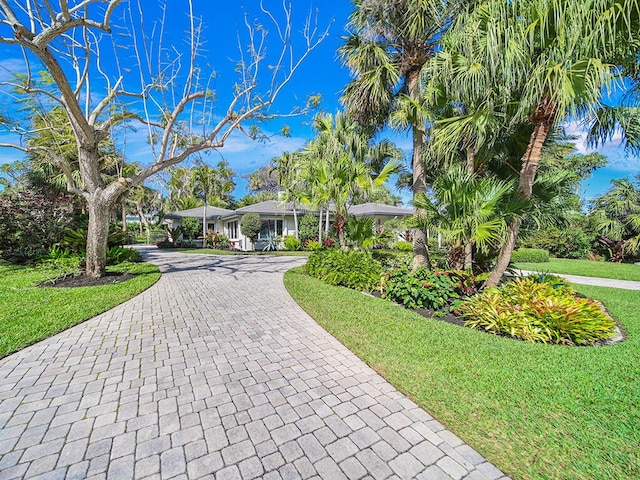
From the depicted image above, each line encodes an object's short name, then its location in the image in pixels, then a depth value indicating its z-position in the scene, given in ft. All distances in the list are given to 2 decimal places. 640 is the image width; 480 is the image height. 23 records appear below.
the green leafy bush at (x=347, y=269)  25.70
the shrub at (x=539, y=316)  14.02
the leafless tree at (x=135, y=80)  21.39
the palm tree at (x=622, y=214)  46.14
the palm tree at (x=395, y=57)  22.41
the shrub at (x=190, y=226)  72.32
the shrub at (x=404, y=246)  58.65
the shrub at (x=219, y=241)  69.26
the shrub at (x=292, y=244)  64.54
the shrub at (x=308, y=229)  68.23
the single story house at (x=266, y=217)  67.21
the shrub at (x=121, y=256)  36.68
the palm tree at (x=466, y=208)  17.17
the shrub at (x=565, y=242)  54.70
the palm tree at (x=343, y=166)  30.14
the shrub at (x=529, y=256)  49.29
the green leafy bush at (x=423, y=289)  19.19
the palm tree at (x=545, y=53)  12.75
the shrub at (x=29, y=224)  33.35
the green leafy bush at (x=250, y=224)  60.64
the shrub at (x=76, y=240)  36.68
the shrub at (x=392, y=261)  30.29
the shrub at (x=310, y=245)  55.91
